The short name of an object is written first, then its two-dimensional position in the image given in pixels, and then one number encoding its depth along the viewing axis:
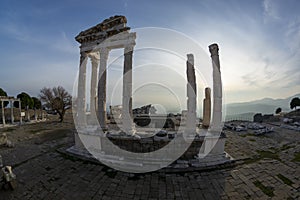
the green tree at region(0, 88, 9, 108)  25.26
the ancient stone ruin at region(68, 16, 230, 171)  8.34
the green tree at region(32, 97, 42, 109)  30.54
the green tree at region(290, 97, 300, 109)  28.49
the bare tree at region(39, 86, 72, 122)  23.78
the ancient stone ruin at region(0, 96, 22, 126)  20.75
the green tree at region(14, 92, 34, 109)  27.20
